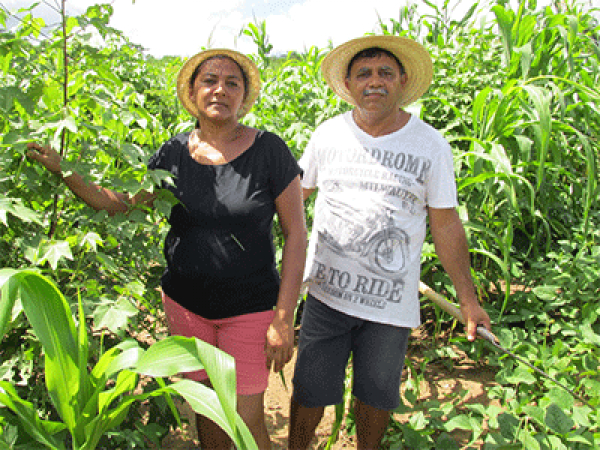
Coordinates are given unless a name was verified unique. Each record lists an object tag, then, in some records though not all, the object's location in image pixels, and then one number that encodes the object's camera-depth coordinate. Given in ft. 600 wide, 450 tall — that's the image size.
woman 5.04
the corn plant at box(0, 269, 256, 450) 3.01
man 5.25
